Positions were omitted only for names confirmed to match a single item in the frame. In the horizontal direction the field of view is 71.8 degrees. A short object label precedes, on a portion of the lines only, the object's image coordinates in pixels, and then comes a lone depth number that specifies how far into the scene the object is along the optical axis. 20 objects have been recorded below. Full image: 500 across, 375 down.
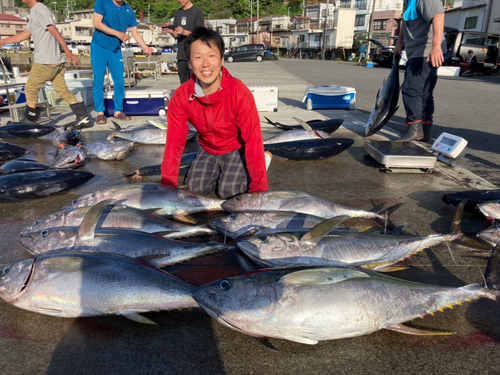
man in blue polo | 6.50
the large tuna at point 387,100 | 4.91
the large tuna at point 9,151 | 4.60
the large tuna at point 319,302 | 1.63
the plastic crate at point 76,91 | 8.31
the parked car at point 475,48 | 23.47
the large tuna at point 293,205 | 2.97
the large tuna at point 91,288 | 1.86
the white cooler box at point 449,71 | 22.70
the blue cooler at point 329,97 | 8.51
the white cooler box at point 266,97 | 8.14
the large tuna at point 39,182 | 3.36
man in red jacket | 2.95
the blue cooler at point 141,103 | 7.59
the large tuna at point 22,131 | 5.70
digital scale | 4.28
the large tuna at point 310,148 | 4.64
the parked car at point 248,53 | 41.91
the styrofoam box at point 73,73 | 11.49
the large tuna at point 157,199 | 3.07
